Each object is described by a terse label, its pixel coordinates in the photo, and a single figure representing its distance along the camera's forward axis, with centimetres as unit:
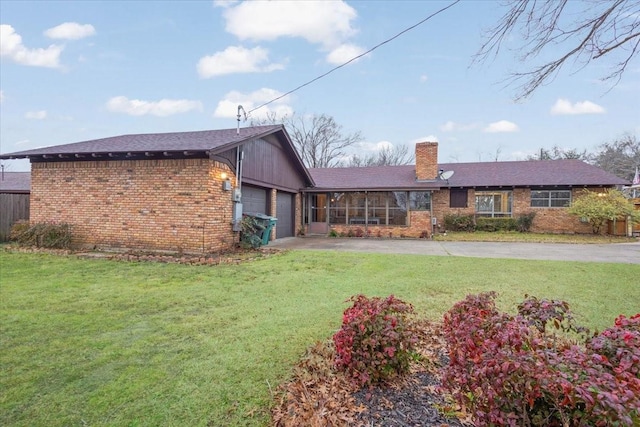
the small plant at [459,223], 1769
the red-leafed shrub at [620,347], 153
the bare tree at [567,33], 358
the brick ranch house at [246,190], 930
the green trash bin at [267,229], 1152
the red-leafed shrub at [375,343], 250
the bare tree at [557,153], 3518
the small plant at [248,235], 1039
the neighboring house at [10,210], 1140
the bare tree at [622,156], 3278
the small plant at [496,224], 1731
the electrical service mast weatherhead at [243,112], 1094
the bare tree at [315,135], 3672
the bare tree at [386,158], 4041
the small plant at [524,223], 1725
